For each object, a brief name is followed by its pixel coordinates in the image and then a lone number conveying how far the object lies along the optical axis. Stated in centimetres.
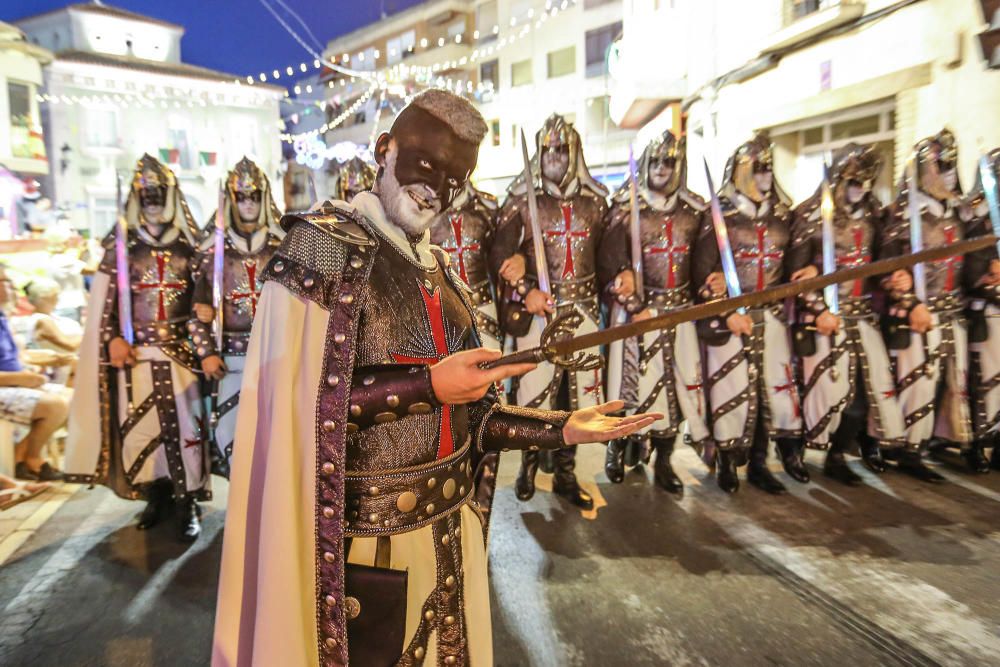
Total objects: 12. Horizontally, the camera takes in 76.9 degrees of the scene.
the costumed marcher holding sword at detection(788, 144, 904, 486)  469
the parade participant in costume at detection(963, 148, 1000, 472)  487
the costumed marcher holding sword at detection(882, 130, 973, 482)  477
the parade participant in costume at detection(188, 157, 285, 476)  404
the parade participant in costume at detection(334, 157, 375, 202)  464
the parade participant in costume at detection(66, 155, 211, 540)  403
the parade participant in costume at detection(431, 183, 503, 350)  447
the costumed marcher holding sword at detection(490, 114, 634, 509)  444
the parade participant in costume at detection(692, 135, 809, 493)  456
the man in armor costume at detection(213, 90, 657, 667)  139
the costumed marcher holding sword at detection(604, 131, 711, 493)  453
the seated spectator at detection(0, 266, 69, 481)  500
